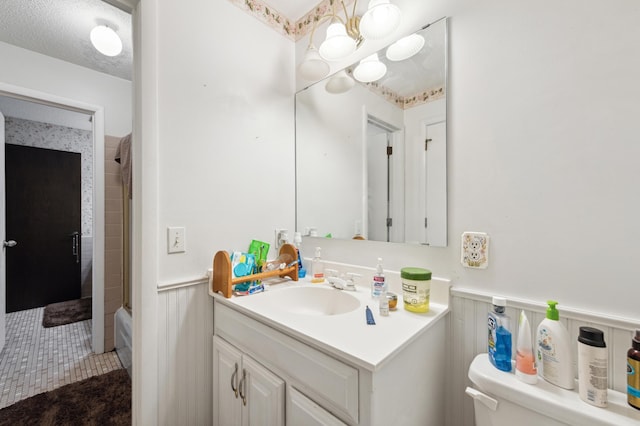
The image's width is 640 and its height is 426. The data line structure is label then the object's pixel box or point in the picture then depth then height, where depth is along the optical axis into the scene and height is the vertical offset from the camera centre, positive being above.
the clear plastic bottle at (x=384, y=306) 0.89 -0.33
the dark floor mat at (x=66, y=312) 2.59 -1.08
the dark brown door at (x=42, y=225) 2.84 -0.15
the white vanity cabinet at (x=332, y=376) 0.65 -0.50
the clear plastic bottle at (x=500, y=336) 0.76 -0.38
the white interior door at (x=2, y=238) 1.98 -0.19
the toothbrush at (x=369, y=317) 0.82 -0.35
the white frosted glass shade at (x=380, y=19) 1.03 +0.78
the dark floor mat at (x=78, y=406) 1.39 -1.12
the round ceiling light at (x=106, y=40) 1.50 +1.03
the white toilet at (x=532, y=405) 0.60 -0.49
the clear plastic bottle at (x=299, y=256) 1.40 -0.25
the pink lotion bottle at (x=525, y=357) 0.71 -0.41
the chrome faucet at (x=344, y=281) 1.17 -0.32
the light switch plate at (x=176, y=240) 1.09 -0.12
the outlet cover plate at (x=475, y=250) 0.90 -0.14
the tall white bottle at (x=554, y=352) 0.68 -0.38
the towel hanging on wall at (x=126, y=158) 1.84 +0.40
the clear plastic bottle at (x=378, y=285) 1.04 -0.30
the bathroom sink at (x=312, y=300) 1.12 -0.40
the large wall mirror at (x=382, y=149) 1.03 +0.30
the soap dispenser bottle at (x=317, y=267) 1.35 -0.31
